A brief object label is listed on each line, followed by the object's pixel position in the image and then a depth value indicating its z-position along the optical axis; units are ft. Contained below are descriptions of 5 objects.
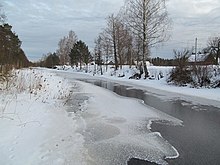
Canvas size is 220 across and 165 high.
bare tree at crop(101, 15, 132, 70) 95.86
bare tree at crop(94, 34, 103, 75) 117.97
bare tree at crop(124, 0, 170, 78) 59.57
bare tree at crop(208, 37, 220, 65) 114.94
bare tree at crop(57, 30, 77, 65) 175.86
